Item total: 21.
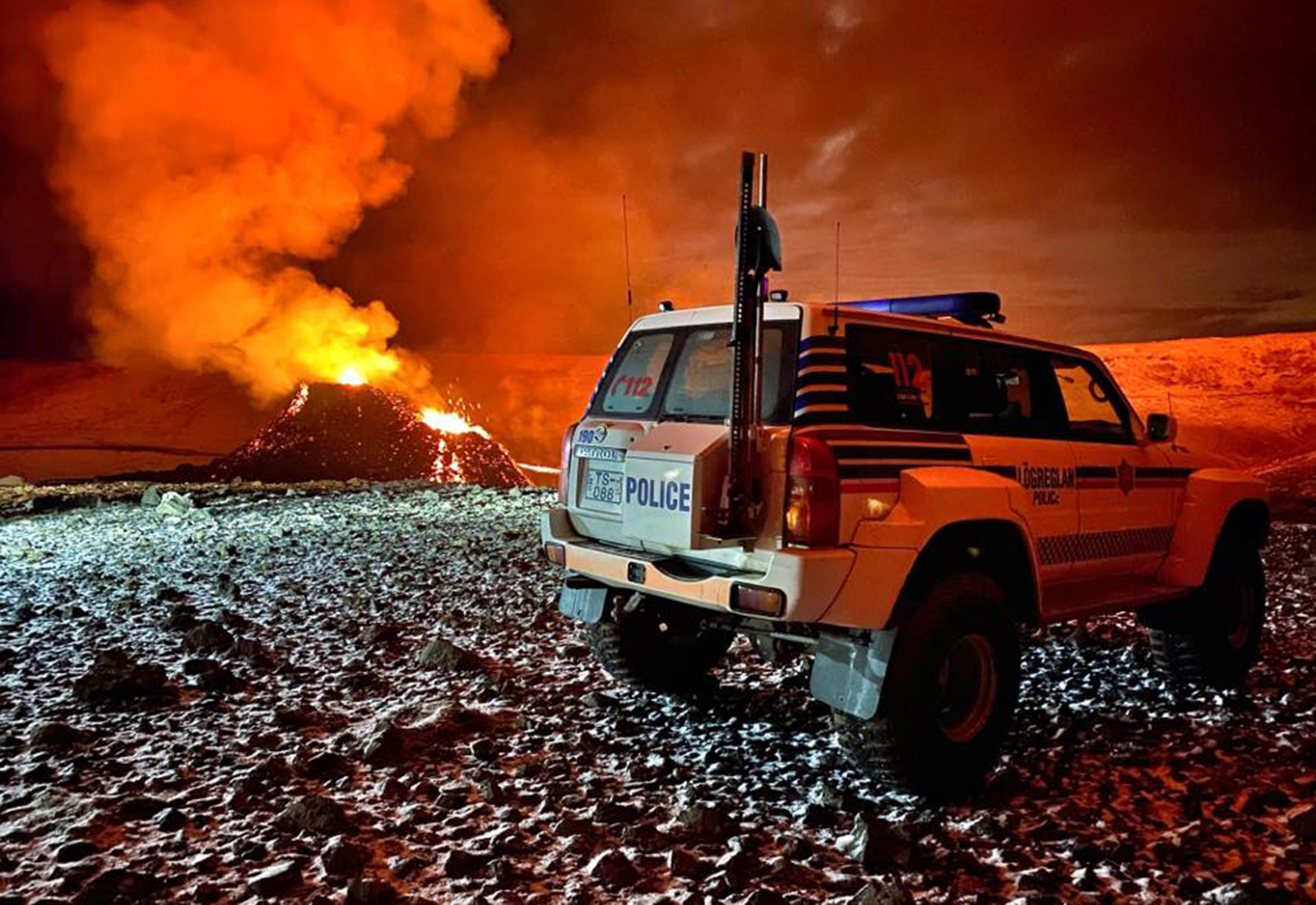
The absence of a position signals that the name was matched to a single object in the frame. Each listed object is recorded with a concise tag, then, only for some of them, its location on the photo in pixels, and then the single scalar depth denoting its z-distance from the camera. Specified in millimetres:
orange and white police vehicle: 3695
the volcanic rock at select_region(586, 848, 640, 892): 3154
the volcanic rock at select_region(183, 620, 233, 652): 6078
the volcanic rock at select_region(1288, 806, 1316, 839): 3506
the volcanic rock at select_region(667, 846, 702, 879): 3232
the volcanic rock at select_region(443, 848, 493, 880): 3191
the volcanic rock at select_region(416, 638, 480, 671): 5762
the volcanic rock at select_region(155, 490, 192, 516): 14172
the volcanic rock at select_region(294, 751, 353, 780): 4055
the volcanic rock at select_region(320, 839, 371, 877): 3170
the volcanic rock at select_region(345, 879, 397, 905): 2934
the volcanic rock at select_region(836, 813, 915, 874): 3316
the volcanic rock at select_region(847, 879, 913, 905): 2934
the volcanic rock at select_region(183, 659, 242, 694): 5206
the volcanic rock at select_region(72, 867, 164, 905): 2922
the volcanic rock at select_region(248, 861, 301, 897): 3043
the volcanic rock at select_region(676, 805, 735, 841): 3535
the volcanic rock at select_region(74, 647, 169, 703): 4934
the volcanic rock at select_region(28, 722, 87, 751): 4250
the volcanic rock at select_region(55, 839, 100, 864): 3197
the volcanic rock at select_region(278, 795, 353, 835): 3475
